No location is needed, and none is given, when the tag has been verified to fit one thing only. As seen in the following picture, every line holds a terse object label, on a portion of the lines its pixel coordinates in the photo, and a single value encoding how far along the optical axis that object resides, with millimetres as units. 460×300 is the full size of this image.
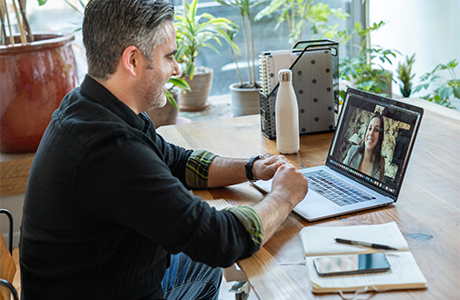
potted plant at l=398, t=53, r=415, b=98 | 3109
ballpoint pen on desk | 908
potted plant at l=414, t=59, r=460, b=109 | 2514
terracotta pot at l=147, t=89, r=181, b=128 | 3000
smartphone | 835
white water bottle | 1454
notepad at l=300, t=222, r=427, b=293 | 796
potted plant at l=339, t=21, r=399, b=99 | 3020
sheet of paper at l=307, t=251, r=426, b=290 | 792
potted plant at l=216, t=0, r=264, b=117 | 3317
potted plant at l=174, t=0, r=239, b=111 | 3092
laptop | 1092
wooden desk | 826
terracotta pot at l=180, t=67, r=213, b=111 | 3504
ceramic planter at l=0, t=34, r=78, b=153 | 2203
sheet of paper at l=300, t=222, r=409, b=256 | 913
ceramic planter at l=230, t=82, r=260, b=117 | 3373
